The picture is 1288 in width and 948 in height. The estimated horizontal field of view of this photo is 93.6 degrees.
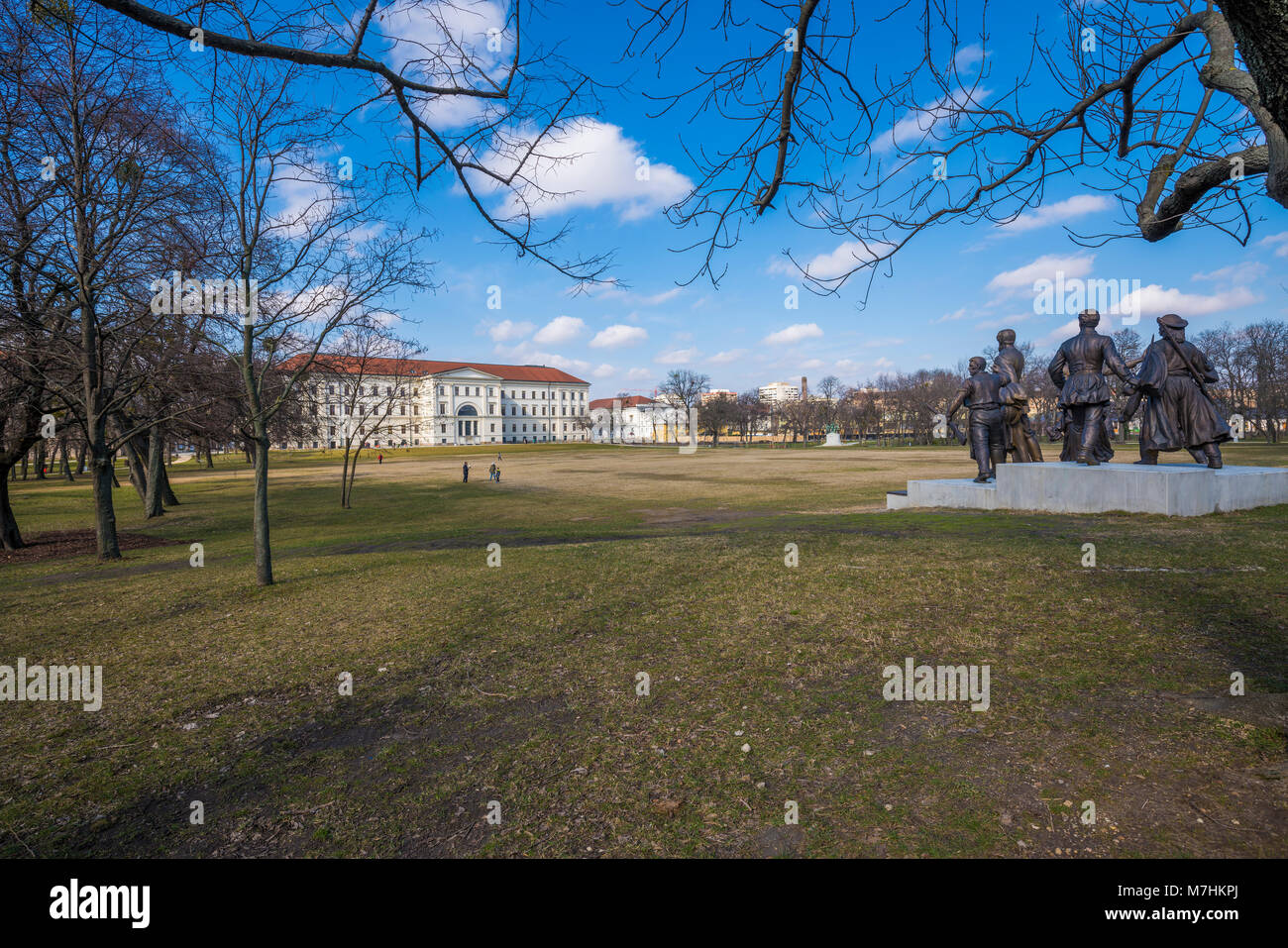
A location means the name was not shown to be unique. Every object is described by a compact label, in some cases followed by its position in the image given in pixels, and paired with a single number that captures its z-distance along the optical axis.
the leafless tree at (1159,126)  3.32
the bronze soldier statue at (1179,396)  11.71
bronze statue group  11.87
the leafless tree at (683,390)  107.56
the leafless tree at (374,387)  23.03
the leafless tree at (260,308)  8.27
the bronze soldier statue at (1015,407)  13.78
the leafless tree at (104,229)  10.69
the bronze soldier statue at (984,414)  13.73
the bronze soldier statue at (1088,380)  12.69
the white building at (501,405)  130.75
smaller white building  139.21
